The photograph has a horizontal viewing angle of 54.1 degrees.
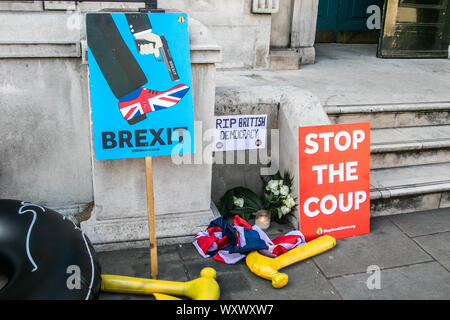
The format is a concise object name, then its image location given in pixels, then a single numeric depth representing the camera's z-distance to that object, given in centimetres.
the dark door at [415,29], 770
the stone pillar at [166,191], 336
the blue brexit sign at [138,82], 299
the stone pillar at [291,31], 686
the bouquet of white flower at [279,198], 391
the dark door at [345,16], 901
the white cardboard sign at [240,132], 388
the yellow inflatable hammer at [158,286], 295
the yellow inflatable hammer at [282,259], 312
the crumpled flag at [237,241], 342
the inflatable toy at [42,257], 230
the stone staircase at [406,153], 424
